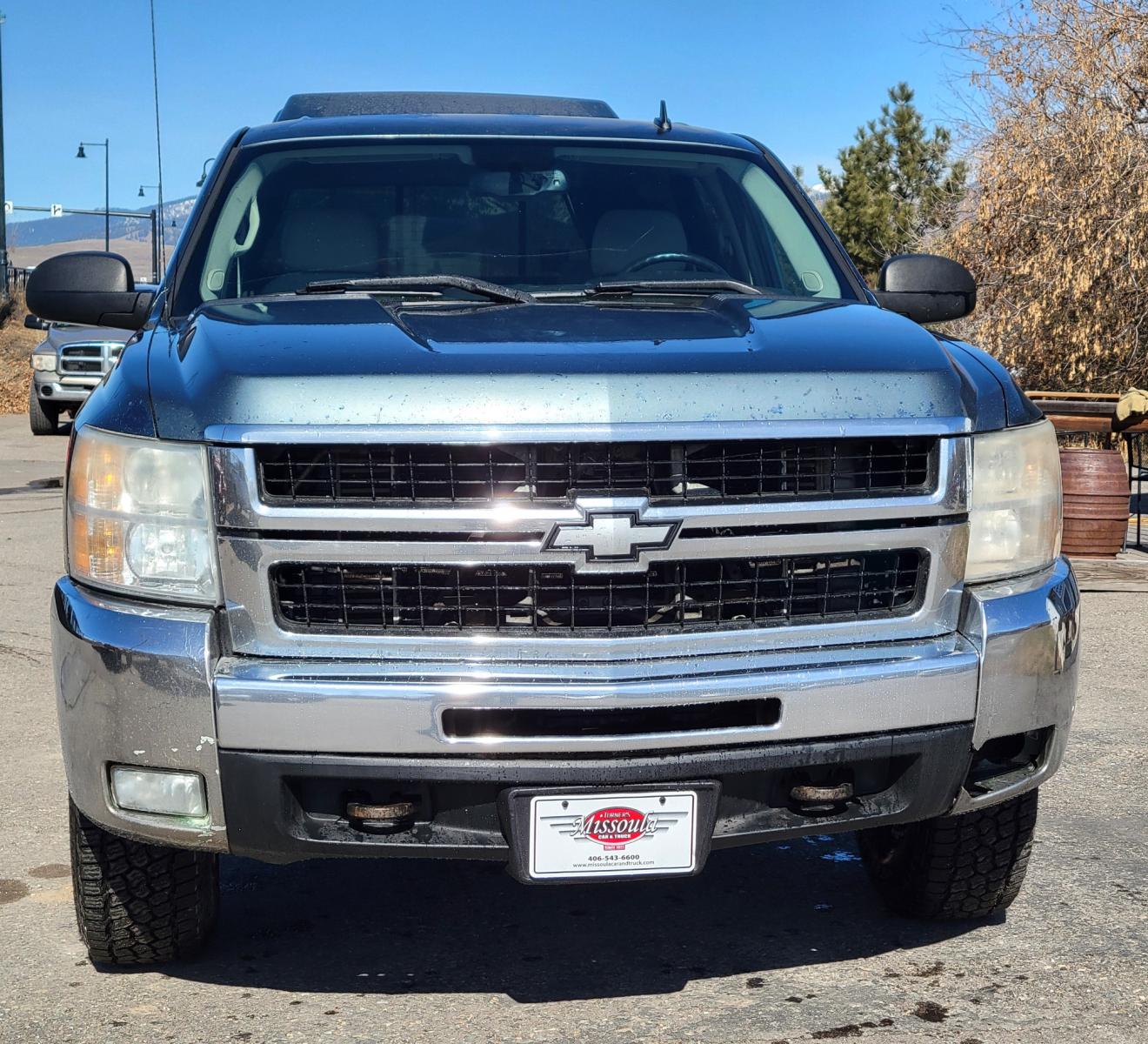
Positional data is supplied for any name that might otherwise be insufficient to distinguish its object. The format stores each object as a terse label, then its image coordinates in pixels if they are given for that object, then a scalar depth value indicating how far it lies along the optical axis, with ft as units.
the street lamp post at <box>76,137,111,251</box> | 194.83
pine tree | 132.77
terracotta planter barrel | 33.73
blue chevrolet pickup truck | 9.87
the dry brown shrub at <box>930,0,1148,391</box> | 53.01
